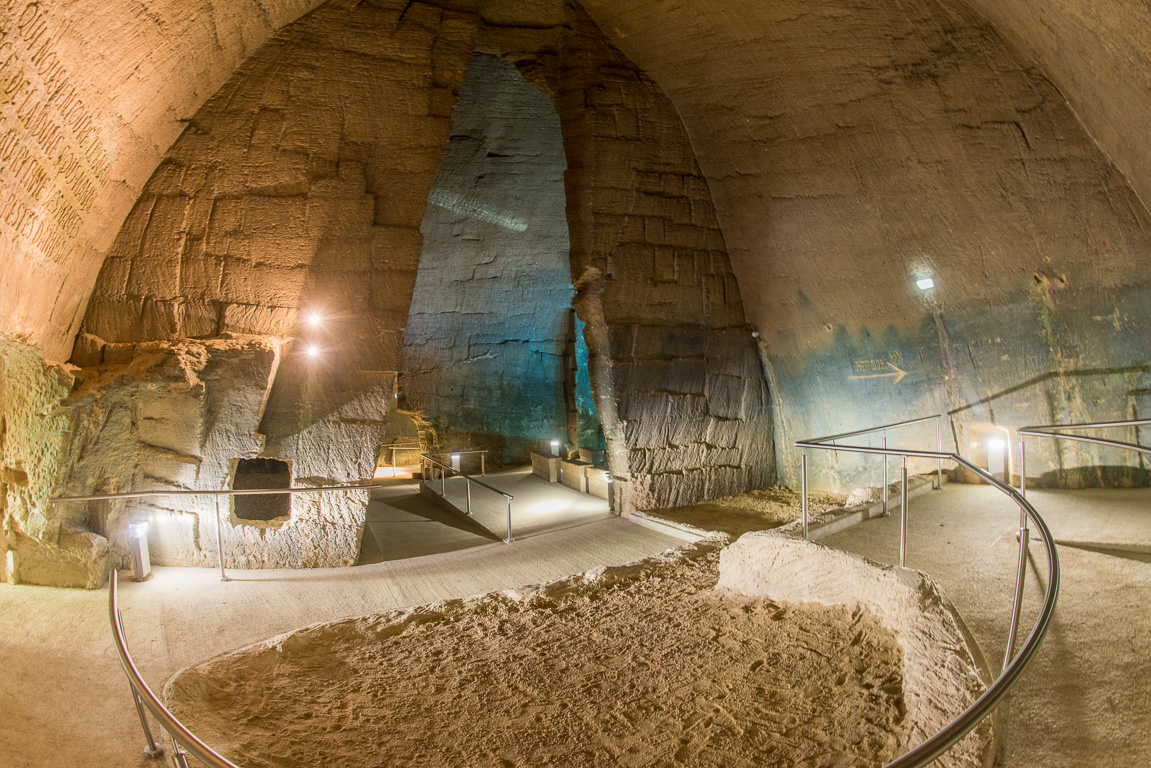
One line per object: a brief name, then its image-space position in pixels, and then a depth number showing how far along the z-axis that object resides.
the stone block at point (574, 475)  10.31
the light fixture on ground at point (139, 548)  5.52
